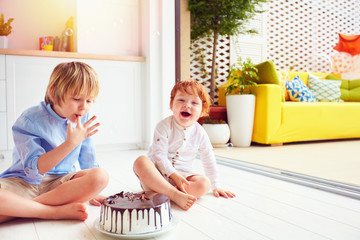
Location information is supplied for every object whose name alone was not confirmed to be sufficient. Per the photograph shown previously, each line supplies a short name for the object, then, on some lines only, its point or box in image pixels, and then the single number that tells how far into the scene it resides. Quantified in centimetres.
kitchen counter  225
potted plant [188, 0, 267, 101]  333
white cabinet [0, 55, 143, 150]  229
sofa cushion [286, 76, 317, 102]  330
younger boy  117
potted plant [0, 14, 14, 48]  239
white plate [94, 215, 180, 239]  82
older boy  92
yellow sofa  288
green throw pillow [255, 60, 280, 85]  301
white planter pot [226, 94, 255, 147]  291
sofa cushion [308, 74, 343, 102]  344
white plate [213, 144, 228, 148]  290
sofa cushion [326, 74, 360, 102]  367
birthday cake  82
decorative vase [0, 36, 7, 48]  239
